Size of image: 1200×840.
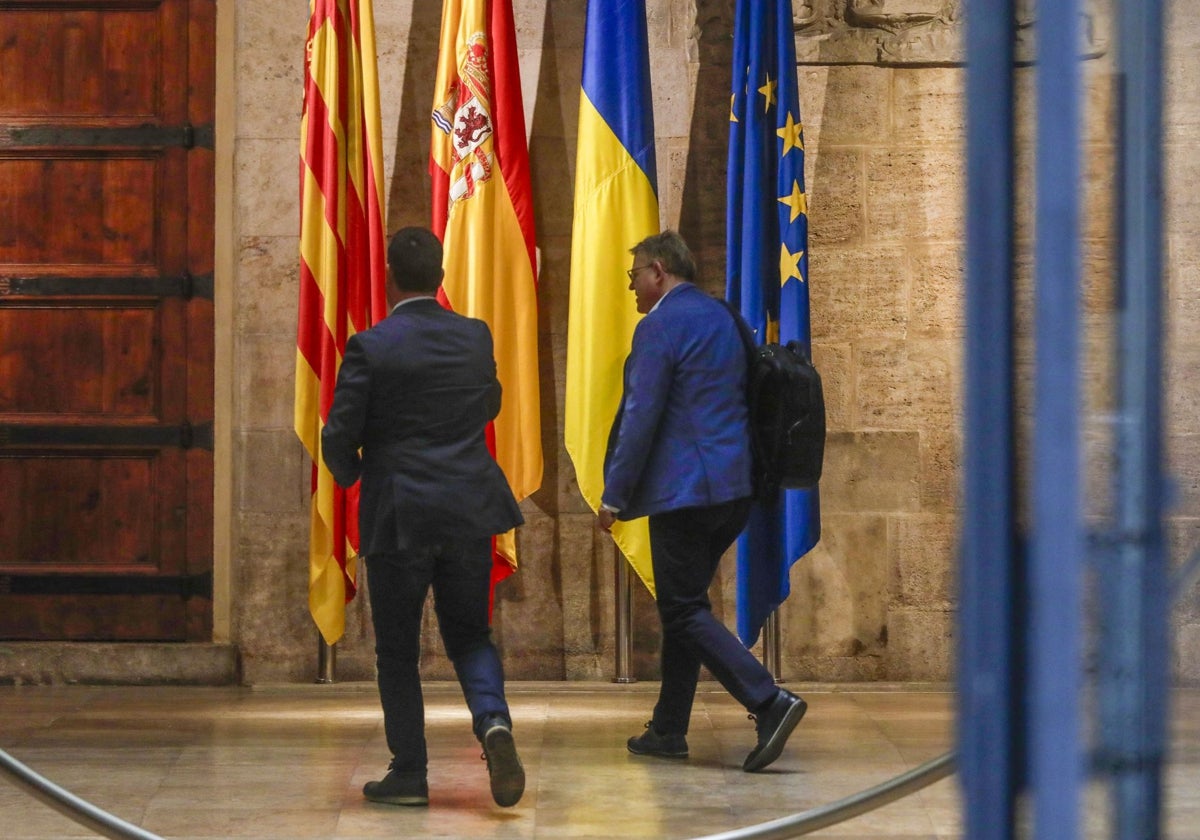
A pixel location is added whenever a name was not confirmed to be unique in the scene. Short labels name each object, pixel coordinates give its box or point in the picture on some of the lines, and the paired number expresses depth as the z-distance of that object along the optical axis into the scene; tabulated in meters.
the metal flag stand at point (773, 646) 12.03
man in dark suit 7.96
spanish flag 11.67
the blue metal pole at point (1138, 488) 3.28
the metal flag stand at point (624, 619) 12.04
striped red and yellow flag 11.62
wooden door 12.62
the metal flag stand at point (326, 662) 12.15
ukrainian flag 11.53
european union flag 11.40
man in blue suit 8.96
